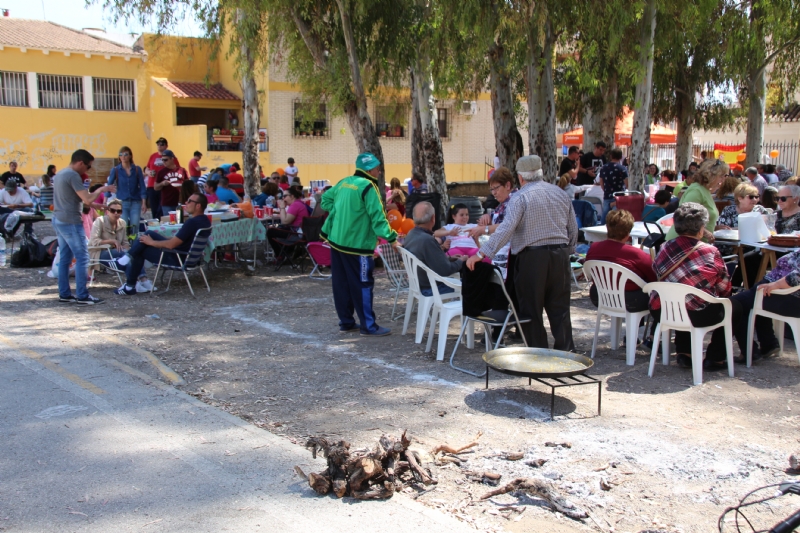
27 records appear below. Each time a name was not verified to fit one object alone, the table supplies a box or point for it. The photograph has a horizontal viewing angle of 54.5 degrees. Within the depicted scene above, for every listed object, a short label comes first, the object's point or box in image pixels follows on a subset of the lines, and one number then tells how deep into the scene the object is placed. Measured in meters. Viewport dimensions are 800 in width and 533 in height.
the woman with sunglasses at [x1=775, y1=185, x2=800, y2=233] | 8.06
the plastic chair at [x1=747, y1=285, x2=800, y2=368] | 6.20
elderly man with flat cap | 6.32
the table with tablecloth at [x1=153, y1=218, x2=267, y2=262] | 10.79
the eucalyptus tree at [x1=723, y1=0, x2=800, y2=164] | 16.69
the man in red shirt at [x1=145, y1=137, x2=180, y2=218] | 14.93
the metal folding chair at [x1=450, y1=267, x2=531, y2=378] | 6.36
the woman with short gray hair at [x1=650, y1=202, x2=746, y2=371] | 6.13
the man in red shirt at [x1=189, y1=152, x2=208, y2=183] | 18.66
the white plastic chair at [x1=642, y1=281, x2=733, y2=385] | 6.05
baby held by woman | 8.15
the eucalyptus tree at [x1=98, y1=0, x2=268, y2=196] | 13.35
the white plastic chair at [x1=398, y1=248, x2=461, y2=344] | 7.28
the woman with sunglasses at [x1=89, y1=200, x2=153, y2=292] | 10.67
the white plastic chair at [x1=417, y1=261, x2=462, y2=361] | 6.80
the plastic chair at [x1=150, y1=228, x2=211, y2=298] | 10.08
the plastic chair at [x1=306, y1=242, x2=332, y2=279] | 11.09
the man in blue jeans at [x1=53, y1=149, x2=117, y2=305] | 9.20
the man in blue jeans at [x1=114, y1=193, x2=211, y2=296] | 9.98
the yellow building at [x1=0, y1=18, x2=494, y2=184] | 29.31
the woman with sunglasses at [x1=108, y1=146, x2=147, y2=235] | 13.31
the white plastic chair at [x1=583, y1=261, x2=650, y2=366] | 6.58
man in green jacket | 7.69
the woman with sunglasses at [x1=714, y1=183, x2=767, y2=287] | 8.64
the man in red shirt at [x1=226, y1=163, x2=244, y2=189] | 18.38
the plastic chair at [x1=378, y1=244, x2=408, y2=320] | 8.52
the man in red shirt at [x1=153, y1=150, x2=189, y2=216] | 14.26
